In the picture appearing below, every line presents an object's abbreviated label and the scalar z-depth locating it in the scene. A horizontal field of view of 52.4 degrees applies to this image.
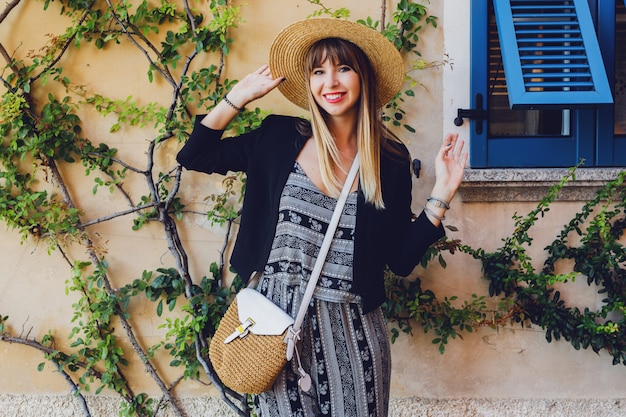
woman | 2.04
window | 2.98
